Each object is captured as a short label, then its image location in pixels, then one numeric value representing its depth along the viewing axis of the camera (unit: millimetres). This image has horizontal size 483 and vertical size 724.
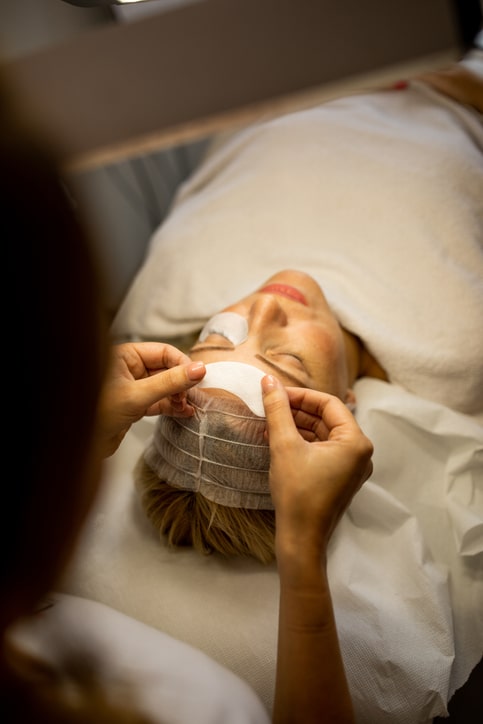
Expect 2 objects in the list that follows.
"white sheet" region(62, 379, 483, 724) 1029
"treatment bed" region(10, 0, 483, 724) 1080
